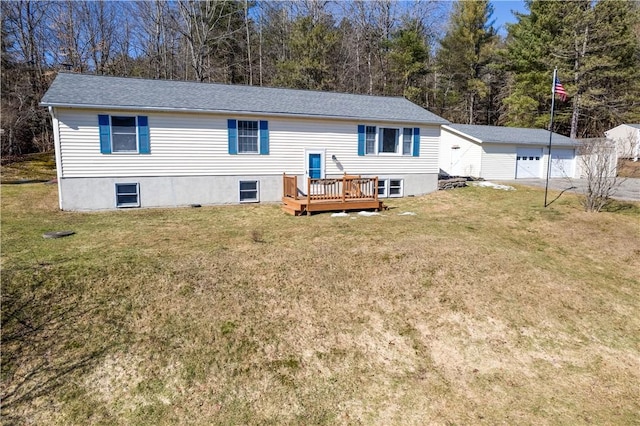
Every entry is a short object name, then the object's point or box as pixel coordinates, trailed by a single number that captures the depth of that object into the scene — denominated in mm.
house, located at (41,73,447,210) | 12312
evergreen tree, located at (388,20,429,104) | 29641
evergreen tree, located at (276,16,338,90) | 27141
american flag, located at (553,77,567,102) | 12461
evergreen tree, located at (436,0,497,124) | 31812
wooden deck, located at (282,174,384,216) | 12688
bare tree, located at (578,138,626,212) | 12477
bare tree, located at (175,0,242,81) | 27172
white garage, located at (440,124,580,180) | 21953
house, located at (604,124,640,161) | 27922
